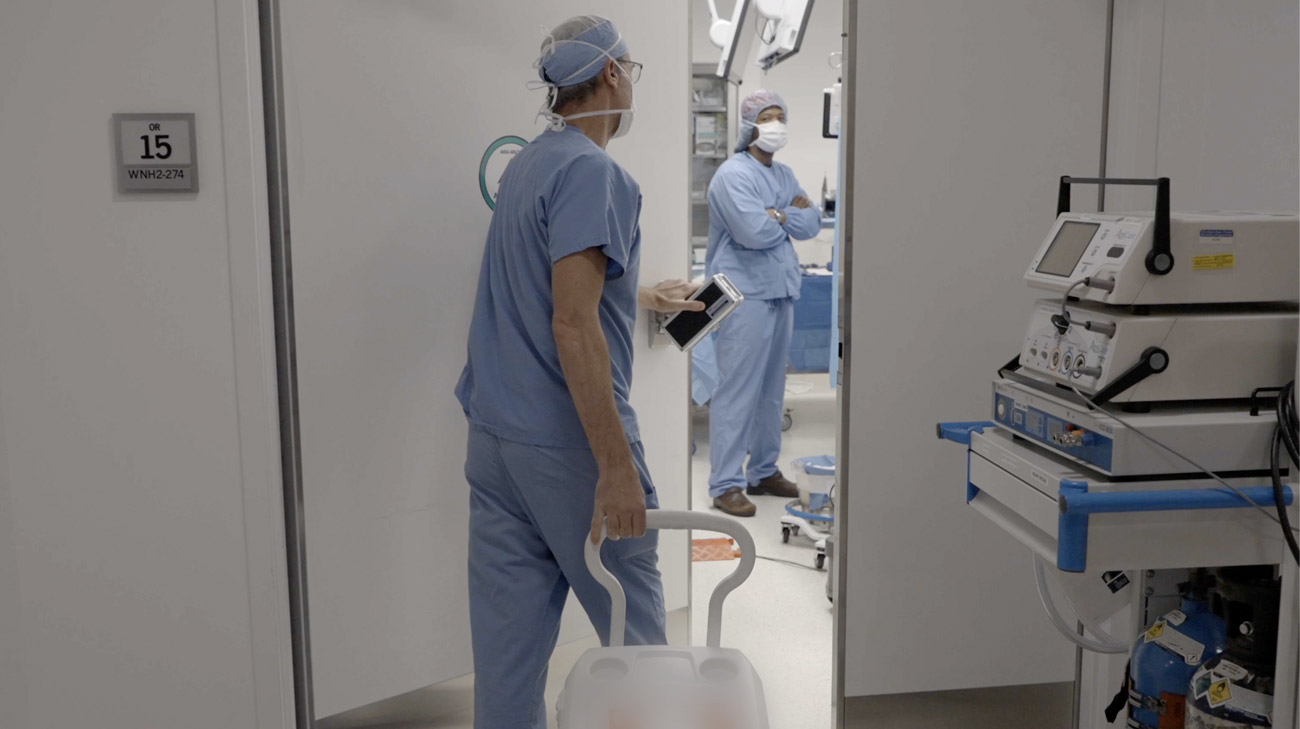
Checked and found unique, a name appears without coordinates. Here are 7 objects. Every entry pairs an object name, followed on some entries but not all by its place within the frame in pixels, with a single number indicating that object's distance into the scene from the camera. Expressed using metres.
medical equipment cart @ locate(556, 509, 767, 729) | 1.37
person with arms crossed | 4.02
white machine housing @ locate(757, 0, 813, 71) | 4.29
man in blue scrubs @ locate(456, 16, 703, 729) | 1.66
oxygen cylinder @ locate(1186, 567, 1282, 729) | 1.39
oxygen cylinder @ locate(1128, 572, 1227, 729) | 1.49
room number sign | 1.73
